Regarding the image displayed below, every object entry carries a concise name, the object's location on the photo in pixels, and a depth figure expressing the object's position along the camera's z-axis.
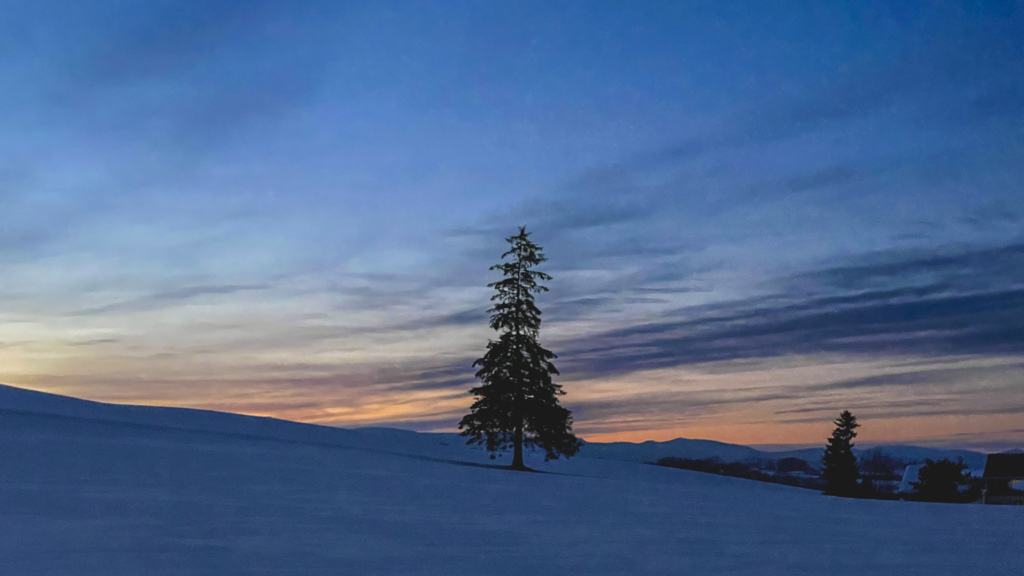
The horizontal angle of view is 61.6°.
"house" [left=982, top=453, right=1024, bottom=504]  61.25
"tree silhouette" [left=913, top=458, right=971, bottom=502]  58.37
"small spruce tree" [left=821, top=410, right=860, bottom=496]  67.16
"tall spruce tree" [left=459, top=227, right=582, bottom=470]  40.47
